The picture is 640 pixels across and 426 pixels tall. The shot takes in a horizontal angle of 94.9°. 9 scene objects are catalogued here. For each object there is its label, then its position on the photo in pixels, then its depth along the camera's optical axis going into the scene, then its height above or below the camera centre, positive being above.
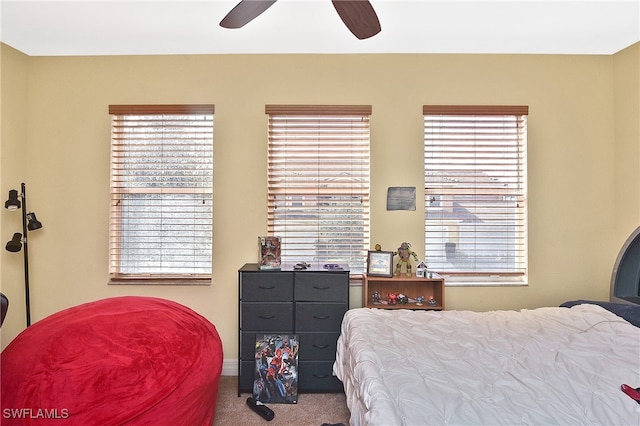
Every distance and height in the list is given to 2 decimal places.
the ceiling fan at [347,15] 1.47 +1.06
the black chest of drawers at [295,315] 2.28 -0.77
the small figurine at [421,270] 2.42 -0.44
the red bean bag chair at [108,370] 1.24 -0.72
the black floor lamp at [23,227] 2.31 -0.10
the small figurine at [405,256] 2.50 -0.35
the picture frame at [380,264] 2.42 -0.40
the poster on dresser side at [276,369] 2.17 -1.16
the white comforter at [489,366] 1.04 -0.69
